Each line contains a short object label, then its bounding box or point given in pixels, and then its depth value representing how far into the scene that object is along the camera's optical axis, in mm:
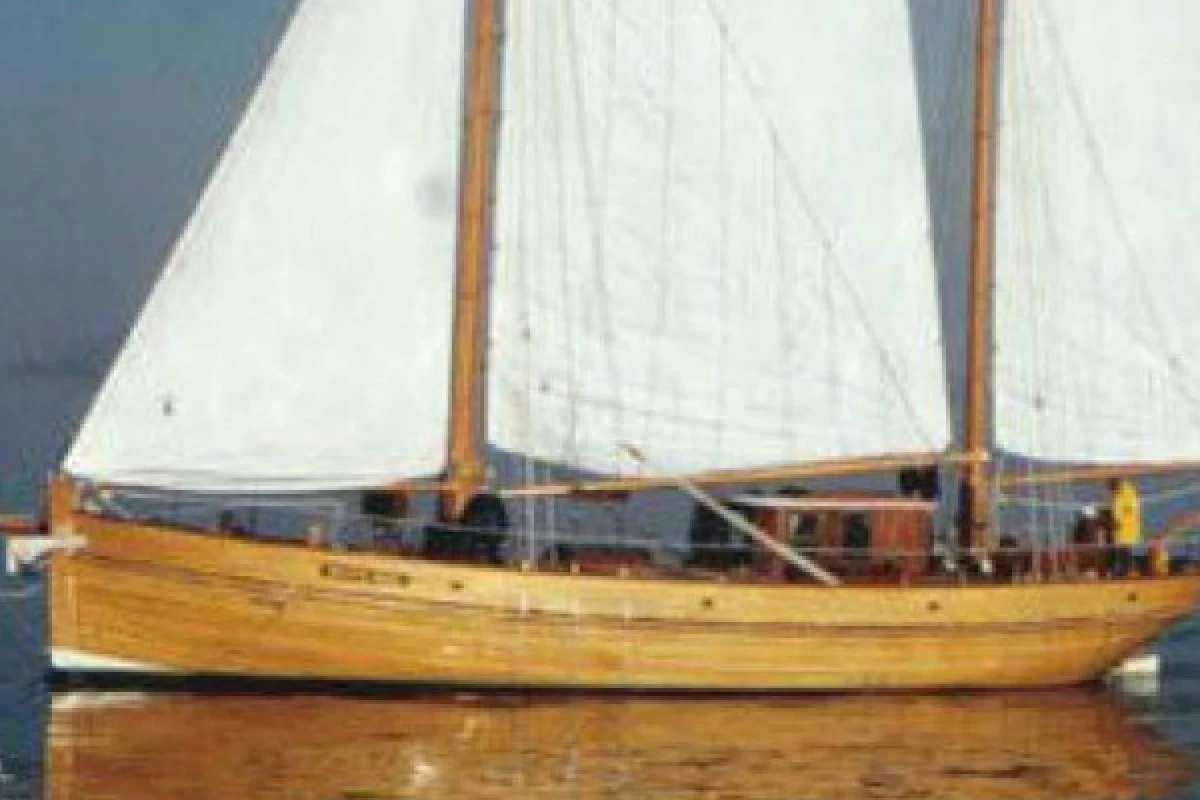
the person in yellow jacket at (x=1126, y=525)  43094
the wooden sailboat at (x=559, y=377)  37094
